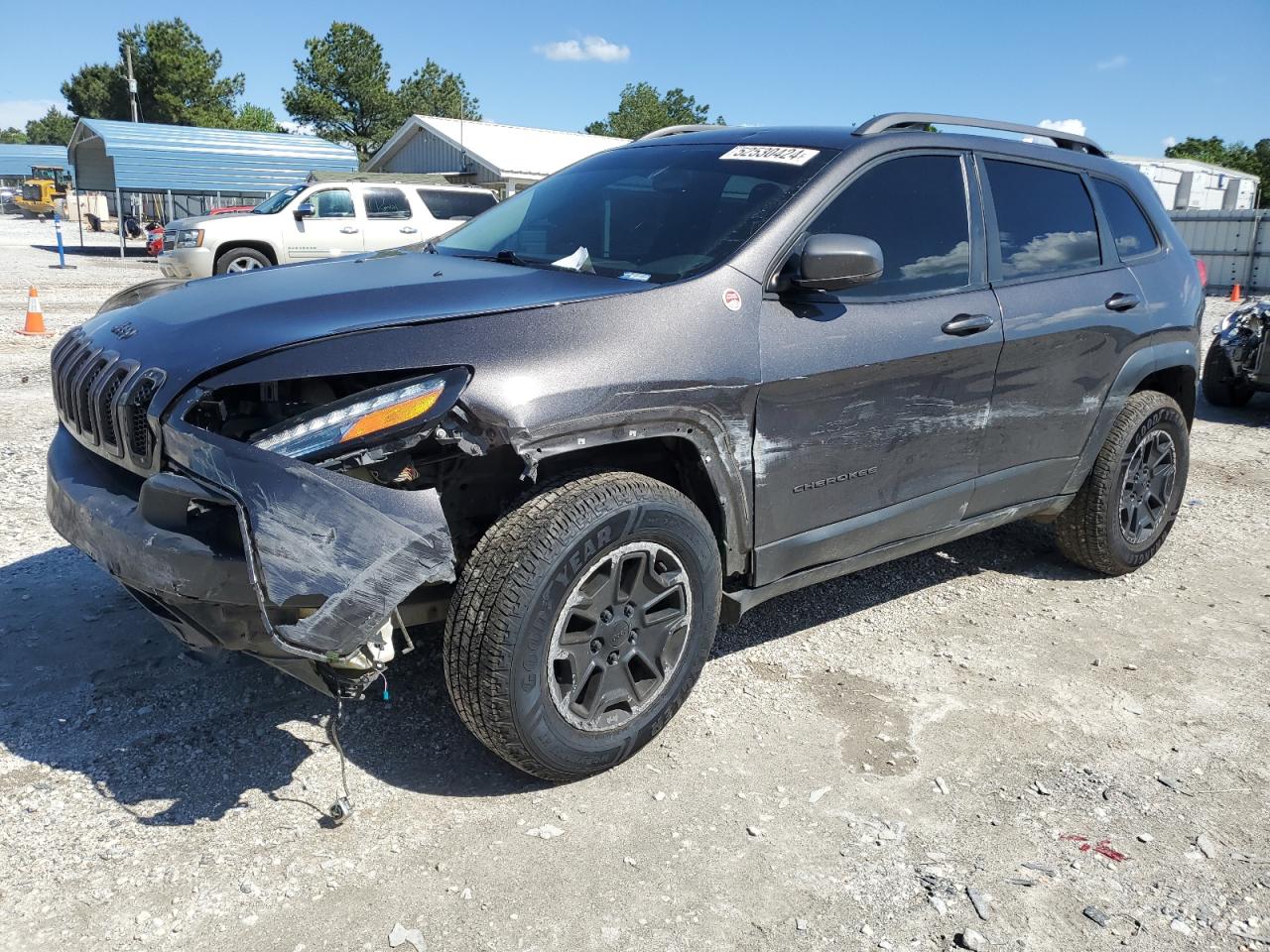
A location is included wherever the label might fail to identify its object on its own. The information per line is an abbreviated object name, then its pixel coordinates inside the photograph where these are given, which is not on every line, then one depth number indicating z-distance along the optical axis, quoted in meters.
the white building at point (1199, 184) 32.34
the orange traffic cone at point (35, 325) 10.95
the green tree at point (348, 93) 60.72
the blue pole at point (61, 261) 24.05
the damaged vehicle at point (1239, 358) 8.88
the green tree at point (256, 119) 69.44
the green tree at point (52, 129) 98.61
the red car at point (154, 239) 25.62
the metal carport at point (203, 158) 27.27
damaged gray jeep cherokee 2.40
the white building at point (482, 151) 31.84
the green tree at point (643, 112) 73.94
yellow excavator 52.97
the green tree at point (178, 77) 60.81
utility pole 46.34
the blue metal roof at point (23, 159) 70.69
